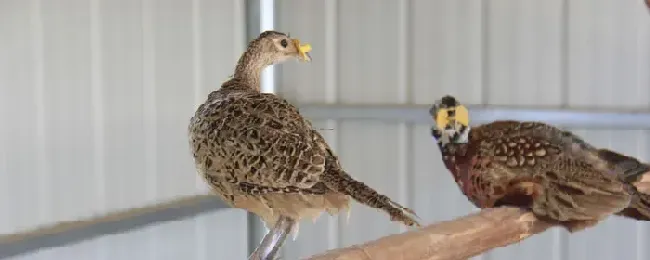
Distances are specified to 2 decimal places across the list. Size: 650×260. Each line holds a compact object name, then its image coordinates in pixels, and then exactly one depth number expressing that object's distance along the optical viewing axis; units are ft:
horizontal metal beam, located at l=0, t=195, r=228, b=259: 7.27
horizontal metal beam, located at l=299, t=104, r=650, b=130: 8.89
